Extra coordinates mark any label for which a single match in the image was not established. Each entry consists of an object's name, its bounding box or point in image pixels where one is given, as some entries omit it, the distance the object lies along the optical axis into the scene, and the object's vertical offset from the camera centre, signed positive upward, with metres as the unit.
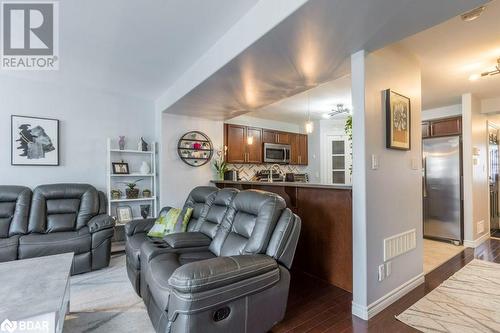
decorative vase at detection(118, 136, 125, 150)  4.06 +0.42
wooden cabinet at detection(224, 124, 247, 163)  5.07 +0.52
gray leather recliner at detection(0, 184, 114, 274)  2.84 -0.69
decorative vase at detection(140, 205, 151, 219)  4.13 -0.69
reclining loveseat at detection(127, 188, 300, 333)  1.48 -0.72
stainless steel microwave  5.71 +0.34
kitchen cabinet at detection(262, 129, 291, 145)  5.74 +0.72
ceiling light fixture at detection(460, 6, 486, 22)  1.89 +1.17
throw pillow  2.85 -0.62
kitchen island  2.62 -0.69
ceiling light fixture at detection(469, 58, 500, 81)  2.87 +1.08
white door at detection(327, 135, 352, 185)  6.16 +0.23
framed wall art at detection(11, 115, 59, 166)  3.43 +0.41
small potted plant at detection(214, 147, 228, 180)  4.72 +0.06
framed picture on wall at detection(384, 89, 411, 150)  2.32 +0.44
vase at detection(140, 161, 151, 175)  4.15 +0.01
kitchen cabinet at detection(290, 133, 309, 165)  6.24 +0.46
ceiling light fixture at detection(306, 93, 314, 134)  4.26 +1.16
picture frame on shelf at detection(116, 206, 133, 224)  3.96 -0.71
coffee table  1.35 -0.77
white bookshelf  4.00 -0.11
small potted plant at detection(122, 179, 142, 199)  4.05 -0.36
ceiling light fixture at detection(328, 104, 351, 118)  4.58 +1.06
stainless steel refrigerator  4.20 -0.39
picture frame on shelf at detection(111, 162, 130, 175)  4.01 +0.02
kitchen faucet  5.79 -0.08
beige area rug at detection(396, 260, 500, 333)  1.98 -1.26
